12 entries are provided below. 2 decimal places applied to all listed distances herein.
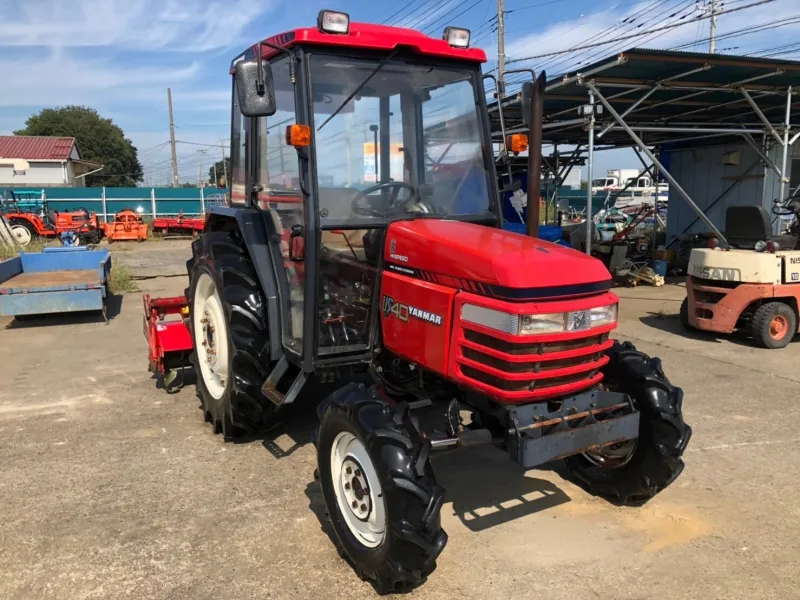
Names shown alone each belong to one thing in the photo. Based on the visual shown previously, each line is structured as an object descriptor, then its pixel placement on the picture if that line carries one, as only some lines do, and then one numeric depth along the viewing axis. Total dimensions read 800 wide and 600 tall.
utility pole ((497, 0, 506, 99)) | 19.50
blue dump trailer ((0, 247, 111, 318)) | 7.55
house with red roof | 34.86
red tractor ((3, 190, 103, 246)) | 18.30
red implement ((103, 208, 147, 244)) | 20.62
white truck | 39.62
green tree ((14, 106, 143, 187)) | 59.41
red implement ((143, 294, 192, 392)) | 4.93
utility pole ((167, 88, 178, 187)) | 39.38
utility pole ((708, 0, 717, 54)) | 20.35
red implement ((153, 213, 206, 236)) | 21.86
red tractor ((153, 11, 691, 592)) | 2.54
